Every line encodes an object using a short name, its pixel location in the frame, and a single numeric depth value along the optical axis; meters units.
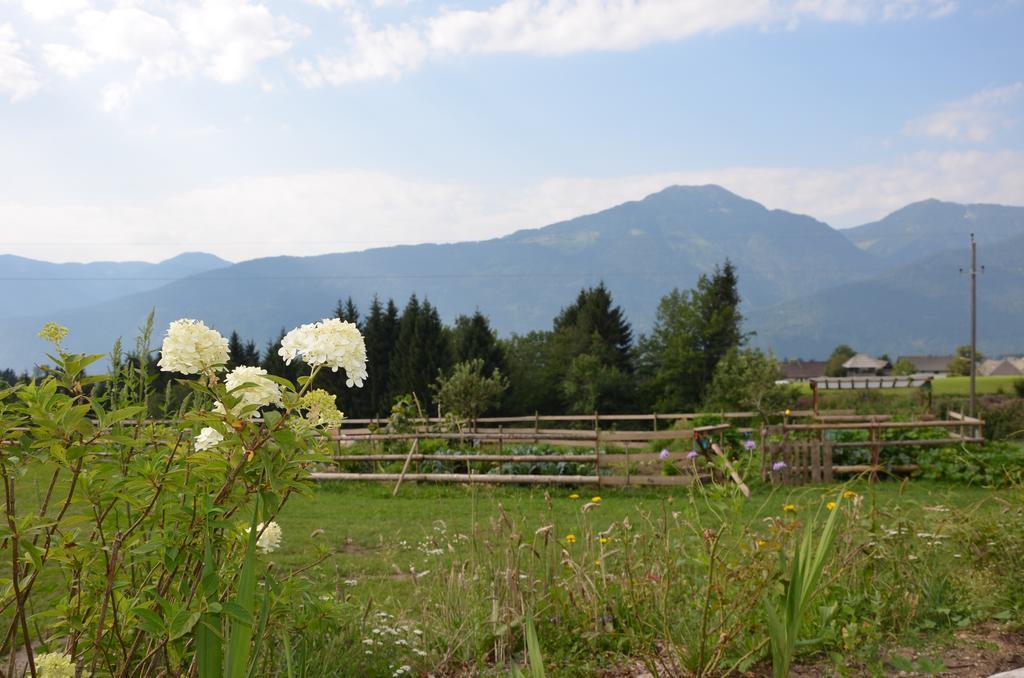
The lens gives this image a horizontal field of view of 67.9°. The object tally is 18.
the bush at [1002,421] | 19.31
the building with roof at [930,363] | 127.06
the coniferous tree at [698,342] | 40.03
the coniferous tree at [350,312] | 41.62
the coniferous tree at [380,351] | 39.41
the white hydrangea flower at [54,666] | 1.88
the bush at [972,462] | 11.84
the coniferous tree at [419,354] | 38.53
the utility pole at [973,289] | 30.36
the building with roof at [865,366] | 126.78
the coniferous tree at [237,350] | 38.20
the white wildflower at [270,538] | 2.67
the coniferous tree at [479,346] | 39.53
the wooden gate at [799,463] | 12.40
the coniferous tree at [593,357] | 37.66
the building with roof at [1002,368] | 116.85
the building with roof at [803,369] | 121.72
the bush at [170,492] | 1.82
